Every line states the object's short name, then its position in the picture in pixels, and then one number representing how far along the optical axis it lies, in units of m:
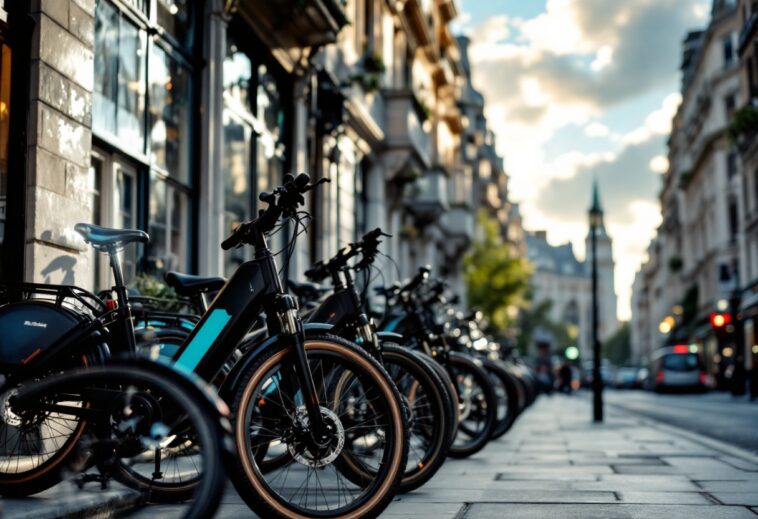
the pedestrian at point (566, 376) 47.09
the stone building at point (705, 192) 58.41
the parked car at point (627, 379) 71.09
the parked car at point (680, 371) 47.31
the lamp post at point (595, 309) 17.91
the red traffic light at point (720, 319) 31.34
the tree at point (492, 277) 44.81
